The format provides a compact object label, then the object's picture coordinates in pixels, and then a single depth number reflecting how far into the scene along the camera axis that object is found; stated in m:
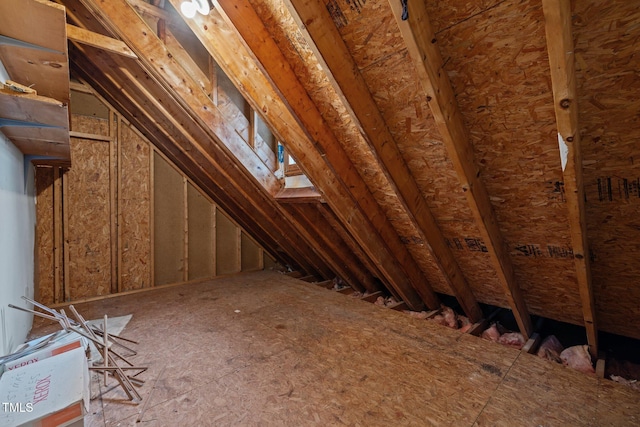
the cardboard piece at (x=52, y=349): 1.31
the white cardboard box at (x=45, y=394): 1.02
